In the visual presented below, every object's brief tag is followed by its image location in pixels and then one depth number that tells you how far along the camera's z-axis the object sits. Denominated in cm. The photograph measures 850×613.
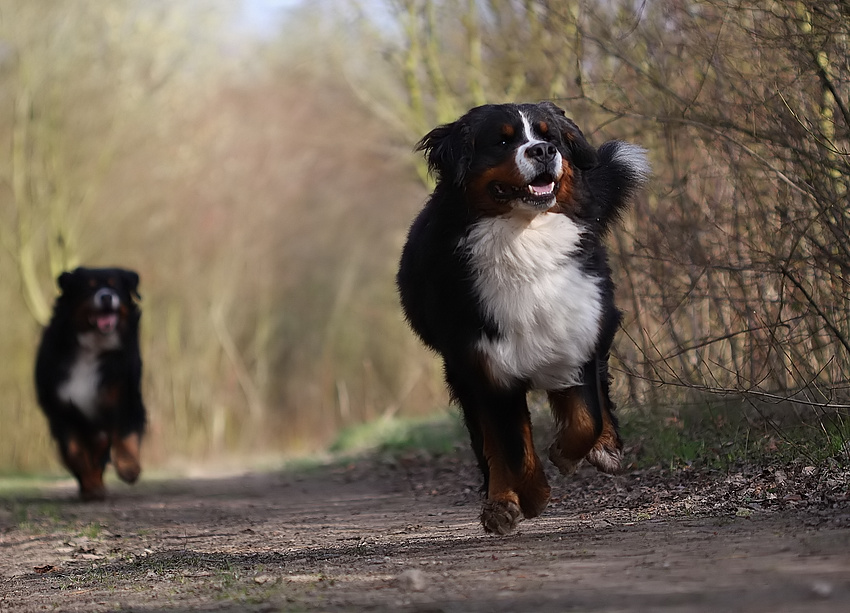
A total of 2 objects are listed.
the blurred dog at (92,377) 1891
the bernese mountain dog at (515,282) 988
